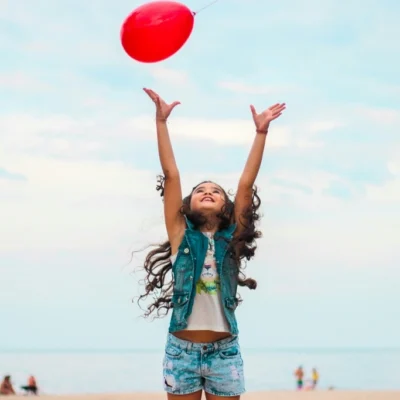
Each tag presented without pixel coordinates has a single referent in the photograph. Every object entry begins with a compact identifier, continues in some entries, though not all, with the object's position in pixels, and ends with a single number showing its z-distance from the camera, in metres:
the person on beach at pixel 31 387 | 18.88
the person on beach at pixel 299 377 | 22.36
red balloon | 6.51
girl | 5.92
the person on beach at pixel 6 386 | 17.25
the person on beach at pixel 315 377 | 23.08
